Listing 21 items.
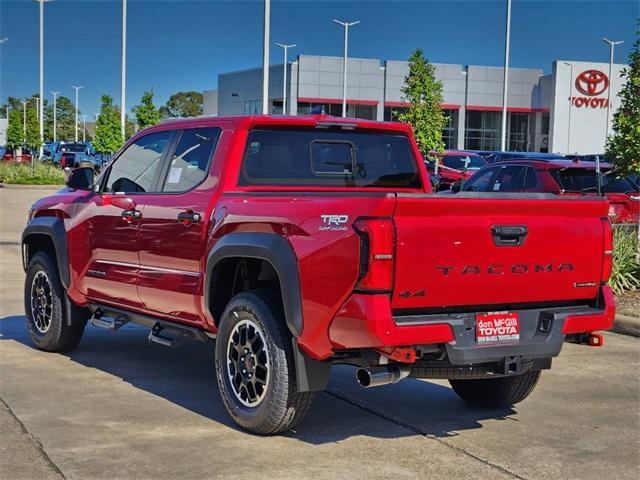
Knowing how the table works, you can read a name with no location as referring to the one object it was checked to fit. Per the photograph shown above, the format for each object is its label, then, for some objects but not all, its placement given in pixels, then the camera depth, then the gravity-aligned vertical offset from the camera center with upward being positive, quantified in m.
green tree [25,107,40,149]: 58.35 +1.02
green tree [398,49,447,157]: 26.02 +1.41
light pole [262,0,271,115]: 26.81 +2.97
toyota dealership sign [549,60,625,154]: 73.12 +4.40
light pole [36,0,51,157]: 58.83 +5.47
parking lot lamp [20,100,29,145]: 66.00 +1.01
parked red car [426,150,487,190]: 30.48 -0.12
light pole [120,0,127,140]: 41.94 +3.33
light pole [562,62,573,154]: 72.66 +5.08
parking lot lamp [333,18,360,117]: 64.38 +7.71
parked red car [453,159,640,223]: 15.22 -0.28
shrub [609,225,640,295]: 12.10 -1.21
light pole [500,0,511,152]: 45.37 +5.54
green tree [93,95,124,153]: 48.97 +1.04
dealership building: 73.12 +4.67
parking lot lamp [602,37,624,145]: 66.88 +8.03
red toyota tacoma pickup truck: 5.37 -0.62
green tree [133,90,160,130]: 40.72 +1.64
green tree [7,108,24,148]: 67.00 +0.86
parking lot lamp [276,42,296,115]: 68.56 +5.60
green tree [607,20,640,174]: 12.68 +0.47
